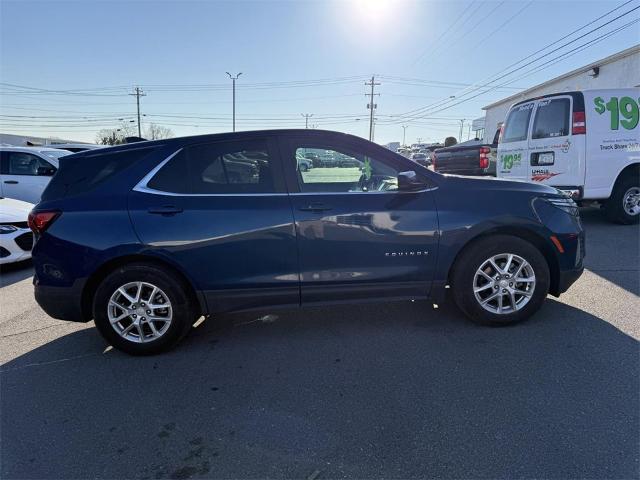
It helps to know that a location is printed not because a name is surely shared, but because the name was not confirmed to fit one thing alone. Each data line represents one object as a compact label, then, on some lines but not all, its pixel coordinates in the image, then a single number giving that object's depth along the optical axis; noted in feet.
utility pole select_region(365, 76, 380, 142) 224.74
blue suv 10.89
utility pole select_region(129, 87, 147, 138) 206.80
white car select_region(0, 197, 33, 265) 20.33
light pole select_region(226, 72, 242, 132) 172.24
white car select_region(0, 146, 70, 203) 30.35
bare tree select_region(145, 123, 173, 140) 230.48
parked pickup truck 32.71
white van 22.57
